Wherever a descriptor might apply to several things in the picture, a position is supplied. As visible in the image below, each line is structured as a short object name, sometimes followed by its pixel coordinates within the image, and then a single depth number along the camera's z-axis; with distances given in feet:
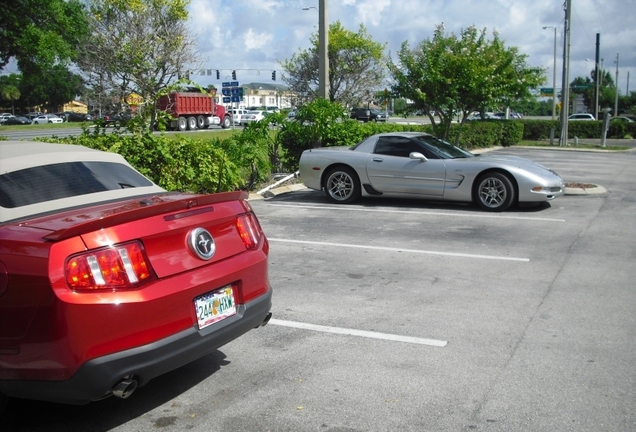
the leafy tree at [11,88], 292.45
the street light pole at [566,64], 101.96
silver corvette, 38.24
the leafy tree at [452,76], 63.87
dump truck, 153.38
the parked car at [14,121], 208.25
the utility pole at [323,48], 55.36
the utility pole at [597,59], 174.29
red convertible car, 11.68
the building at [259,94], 416.87
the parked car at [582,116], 196.60
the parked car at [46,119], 219.00
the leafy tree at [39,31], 82.12
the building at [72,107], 345.72
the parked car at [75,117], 206.22
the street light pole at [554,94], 160.45
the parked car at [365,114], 184.25
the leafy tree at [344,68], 142.00
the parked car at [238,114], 202.63
